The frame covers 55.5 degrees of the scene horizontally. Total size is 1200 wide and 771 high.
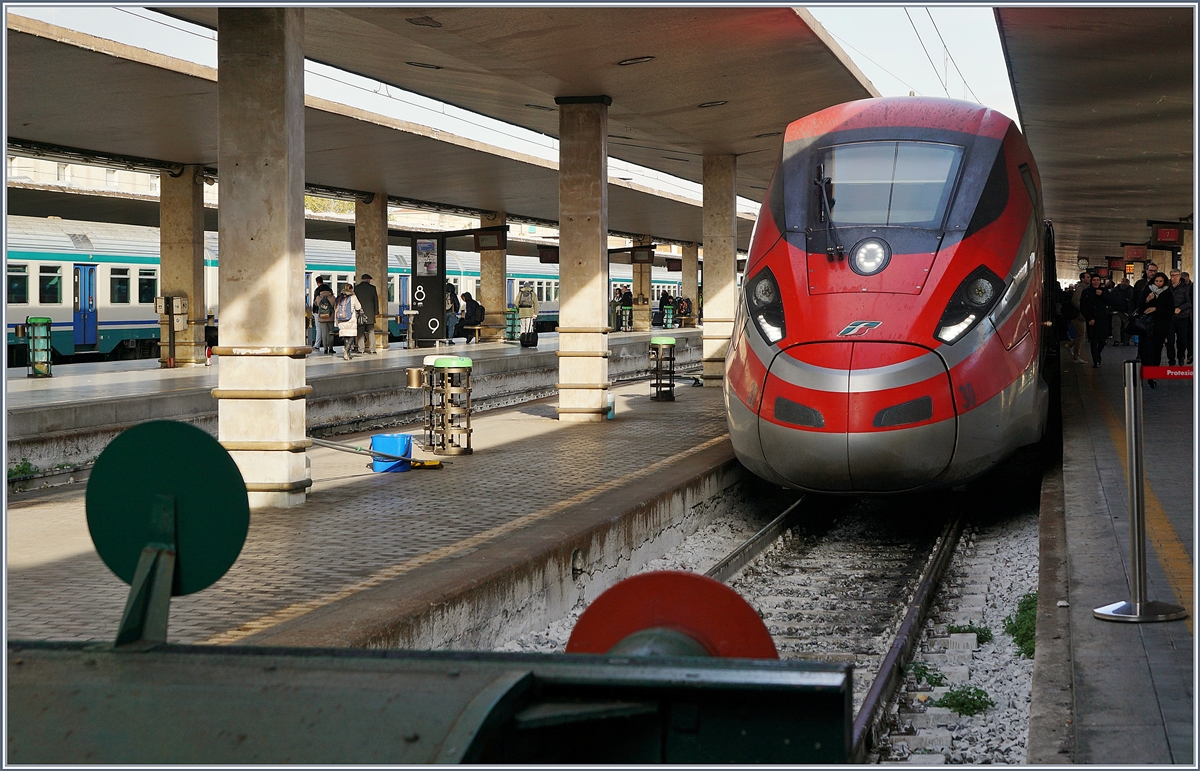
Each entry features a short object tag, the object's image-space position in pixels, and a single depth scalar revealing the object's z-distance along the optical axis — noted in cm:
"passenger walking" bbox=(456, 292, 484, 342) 3008
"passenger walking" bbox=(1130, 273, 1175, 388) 1612
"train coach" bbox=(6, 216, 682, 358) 2341
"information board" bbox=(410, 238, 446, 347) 2383
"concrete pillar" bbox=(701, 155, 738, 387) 1873
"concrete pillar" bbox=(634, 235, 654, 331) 3906
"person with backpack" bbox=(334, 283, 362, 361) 2280
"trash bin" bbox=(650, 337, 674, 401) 1706
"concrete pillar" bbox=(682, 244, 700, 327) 4306
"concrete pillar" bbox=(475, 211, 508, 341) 2928
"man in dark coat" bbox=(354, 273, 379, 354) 2327
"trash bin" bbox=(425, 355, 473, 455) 1127
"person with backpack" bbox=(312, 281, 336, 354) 2536
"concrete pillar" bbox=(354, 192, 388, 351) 2527
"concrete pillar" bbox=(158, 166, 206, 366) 1975
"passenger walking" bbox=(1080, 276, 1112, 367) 1998
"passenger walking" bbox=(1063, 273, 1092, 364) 2174
